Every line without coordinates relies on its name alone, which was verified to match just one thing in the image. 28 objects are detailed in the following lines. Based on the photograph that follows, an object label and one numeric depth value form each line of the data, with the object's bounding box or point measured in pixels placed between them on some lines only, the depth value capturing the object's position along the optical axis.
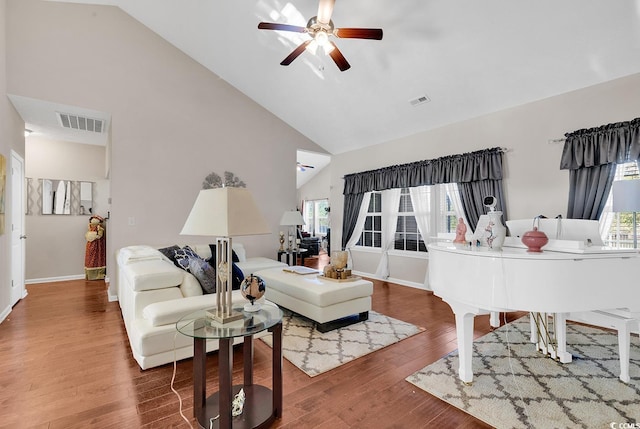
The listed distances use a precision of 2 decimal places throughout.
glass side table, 1.56
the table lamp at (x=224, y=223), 1.65
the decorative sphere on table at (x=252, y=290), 1.97
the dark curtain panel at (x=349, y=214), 6.32
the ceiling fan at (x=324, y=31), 2.76
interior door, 4.10
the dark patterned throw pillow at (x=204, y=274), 2.82
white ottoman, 3.16
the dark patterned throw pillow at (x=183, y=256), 2.96
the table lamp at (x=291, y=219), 5.86
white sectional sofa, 2.35
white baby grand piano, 1.68
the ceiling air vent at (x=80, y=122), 4.52
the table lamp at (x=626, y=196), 2.62
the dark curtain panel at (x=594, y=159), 3.17
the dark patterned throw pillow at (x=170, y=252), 3.48
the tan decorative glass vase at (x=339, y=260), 3.65
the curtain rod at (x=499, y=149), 4.17
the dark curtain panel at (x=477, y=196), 4.18
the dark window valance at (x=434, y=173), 4.26
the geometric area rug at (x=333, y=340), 2.57
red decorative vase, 1.96
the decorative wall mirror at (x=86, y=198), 5.94
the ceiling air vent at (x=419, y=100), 4.40
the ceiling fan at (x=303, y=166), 9.99
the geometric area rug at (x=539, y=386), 1.86
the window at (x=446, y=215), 4.94
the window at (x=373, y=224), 6.14
